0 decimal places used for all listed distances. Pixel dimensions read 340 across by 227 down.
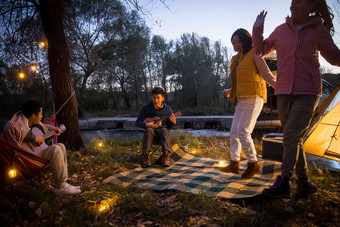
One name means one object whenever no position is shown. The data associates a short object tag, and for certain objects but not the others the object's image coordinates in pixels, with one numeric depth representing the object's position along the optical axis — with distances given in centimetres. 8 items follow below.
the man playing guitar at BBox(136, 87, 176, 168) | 356
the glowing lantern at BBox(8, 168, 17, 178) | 197
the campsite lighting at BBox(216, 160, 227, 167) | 329
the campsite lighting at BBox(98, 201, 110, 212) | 211
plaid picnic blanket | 239
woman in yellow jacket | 258
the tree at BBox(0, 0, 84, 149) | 396
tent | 299
